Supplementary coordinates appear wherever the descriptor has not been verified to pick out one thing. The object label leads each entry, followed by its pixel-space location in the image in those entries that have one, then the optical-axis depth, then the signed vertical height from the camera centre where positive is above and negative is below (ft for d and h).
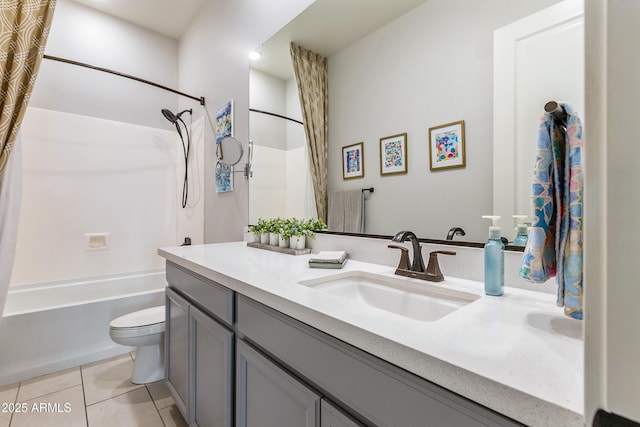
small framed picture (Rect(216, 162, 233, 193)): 7.30 +0.85
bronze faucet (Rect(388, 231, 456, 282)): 3.15 -0.59
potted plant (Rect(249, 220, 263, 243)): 5.88 -0.39
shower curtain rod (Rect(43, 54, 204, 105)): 7.04 +3.63
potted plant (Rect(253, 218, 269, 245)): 5.80 -0.39
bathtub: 6.29 -2.57
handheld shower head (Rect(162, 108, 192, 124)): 9.12 +2.99
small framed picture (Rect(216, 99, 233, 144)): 7.18 +2.27
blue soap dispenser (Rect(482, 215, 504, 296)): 2.65 -0.48
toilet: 5.86 -2.55
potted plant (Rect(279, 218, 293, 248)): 5.31 -0.40
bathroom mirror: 3.18 +1.50
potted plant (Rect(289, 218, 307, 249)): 5.19 -0.43
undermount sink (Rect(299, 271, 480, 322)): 2.85 -0.88
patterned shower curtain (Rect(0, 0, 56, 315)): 5.16 +2.38
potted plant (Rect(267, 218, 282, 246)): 5.56 -0.37
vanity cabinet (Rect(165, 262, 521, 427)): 1.68 -1.32
